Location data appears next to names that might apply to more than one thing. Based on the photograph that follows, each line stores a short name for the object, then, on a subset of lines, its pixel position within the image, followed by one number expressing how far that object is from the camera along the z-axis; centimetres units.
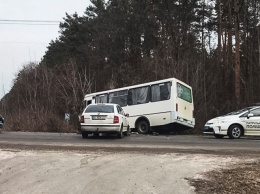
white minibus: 2461
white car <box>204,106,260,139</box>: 2125
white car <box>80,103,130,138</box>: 1905
